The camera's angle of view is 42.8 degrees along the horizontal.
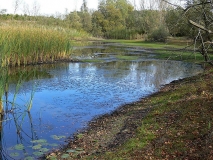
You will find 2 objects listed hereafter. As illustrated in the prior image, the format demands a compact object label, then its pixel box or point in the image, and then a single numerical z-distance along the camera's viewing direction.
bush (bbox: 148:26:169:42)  36.78
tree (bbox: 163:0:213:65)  4.23
